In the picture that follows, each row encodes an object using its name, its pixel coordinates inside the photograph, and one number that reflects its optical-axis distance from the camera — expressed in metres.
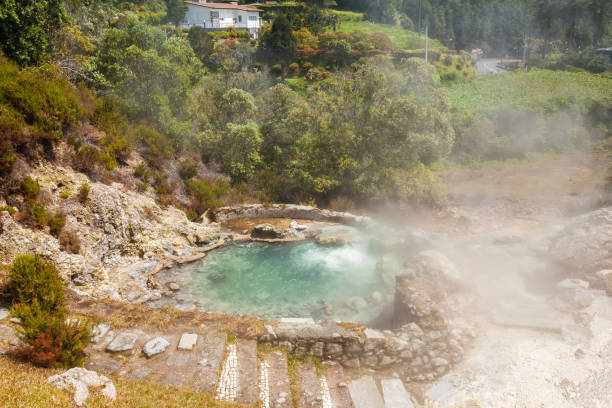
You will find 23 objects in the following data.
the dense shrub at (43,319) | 6.07
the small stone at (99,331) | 7.57
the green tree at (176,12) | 55.59
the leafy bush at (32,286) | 7.92
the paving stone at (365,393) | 7.22
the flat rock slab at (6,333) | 6.80
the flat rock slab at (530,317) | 9.27
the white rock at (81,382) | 5.23
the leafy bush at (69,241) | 11.38
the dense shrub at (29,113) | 11.62
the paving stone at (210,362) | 6.79
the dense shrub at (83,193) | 12.65
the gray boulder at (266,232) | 16.52
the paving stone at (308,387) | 7.09
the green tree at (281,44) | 42.66
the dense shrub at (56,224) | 11.35
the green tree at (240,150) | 20.36
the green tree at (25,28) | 14.31
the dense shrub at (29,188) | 11.26
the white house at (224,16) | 53.59
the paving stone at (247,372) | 6.76
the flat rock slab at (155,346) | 7.45
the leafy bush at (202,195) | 18.06
